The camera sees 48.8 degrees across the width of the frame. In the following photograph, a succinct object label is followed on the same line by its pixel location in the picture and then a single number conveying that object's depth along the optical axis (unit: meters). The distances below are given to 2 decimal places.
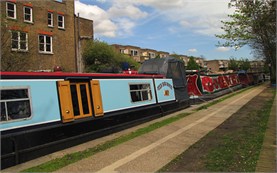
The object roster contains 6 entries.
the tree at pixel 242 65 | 81.50
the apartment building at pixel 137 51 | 55.56
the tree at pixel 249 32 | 12.84
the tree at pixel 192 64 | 60.88
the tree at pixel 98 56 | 29.83
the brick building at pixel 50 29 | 23.47
